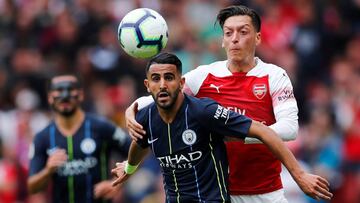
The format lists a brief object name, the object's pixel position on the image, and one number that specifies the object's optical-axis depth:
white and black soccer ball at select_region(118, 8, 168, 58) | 18.28
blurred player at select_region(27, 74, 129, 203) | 22.22
